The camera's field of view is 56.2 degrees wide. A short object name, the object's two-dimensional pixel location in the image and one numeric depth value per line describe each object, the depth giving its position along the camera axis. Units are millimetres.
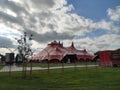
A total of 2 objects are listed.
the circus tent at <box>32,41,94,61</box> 39084
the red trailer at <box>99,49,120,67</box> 20260
